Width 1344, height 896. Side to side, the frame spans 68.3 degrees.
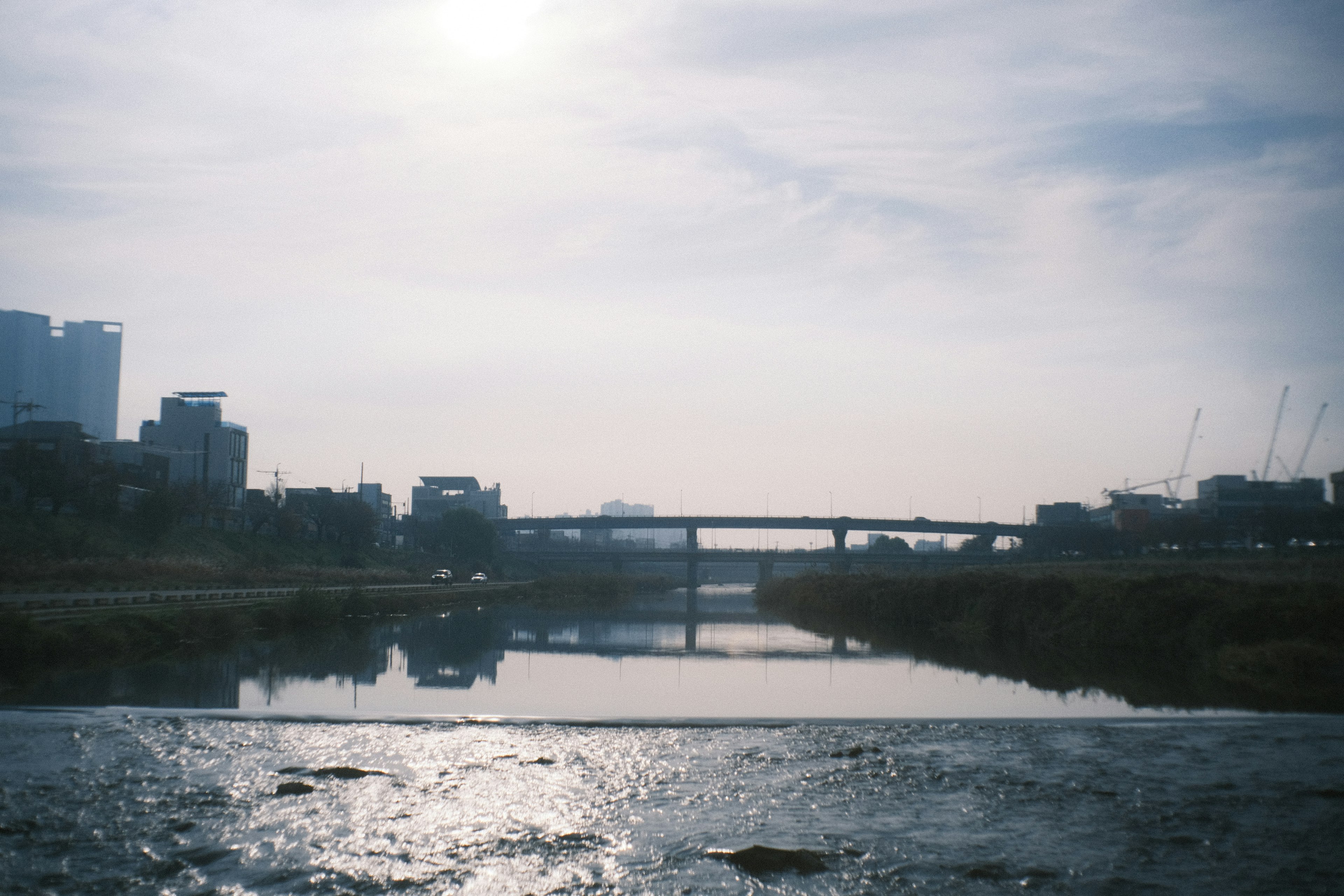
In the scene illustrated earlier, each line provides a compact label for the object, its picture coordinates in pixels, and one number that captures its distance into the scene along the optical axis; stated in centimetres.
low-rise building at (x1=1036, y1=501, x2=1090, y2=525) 18938
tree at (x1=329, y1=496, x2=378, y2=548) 11081
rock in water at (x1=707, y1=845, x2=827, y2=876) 916
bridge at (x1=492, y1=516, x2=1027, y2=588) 13025
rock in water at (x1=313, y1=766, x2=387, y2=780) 1252
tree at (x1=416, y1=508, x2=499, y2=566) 12575
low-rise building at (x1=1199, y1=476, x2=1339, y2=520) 11756
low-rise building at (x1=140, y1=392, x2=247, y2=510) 16900
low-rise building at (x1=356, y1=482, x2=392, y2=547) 14375
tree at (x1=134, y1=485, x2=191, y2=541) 7375
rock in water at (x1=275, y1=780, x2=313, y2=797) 1159
